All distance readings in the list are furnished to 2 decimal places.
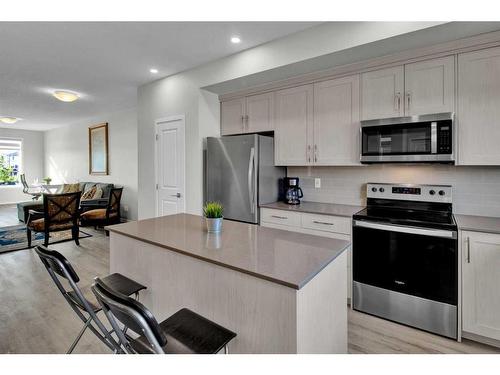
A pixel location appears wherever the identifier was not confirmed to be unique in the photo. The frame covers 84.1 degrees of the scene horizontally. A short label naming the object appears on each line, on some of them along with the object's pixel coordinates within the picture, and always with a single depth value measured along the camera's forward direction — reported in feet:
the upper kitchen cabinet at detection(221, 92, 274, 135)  11.11
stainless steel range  7.04
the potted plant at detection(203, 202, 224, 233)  6.39
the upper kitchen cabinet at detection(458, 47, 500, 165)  7.04
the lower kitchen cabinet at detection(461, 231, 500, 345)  6.49
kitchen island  4.03
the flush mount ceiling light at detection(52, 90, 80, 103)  15.03
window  29.50
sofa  18.99
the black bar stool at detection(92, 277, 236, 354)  3.25
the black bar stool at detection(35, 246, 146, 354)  4.57
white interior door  12.63
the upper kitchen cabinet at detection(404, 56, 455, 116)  7.54
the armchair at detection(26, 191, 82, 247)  14.66
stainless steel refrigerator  10.46
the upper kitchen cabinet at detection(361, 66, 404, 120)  8.32
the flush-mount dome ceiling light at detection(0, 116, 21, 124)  22.29
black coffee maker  11.07
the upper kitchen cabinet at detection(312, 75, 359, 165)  9.14
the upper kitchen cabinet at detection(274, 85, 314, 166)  10.16
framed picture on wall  23.04
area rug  15.25
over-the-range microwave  7.52
